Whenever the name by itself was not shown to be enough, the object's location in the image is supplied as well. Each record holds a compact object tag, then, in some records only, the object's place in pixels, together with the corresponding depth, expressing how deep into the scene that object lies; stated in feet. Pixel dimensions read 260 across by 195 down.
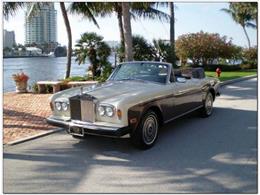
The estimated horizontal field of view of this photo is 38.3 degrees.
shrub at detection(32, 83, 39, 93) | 50.29
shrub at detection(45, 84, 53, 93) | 49.37
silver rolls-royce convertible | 19.57
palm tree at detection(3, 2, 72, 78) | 52.54
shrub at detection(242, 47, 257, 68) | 118.01
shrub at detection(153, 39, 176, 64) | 76.23
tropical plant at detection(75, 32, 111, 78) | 59.77
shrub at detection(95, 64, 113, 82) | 51.11
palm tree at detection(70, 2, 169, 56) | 59.72
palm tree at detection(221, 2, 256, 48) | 155.71
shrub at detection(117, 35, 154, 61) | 74.92
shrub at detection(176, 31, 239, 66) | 101.35
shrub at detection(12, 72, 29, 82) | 49.83
